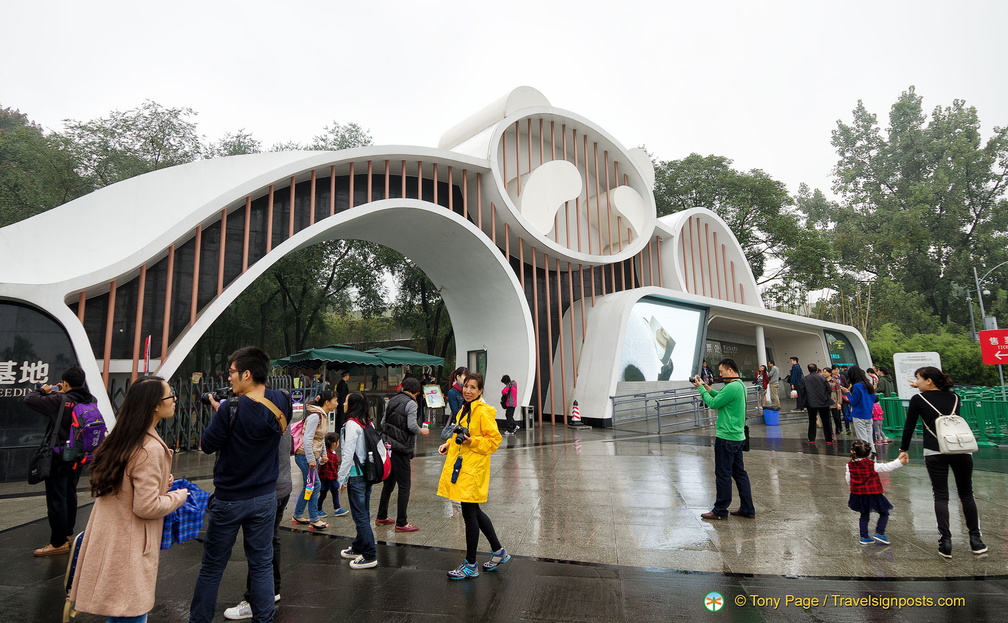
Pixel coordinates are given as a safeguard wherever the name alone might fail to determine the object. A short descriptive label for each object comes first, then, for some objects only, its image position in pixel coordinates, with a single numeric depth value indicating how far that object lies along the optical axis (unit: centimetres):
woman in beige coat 246
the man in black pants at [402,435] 529
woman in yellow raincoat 419
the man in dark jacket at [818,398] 1068
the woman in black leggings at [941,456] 452
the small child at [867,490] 481
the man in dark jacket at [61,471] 482
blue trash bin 1499
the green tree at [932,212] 3866
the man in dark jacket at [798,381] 1644
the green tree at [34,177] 2005
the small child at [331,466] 530
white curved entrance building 982
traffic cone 1571
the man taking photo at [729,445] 571
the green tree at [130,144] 2180
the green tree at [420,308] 2702
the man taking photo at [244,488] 304
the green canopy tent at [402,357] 1762
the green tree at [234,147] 2405
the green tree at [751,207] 3158
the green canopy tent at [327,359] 1587
